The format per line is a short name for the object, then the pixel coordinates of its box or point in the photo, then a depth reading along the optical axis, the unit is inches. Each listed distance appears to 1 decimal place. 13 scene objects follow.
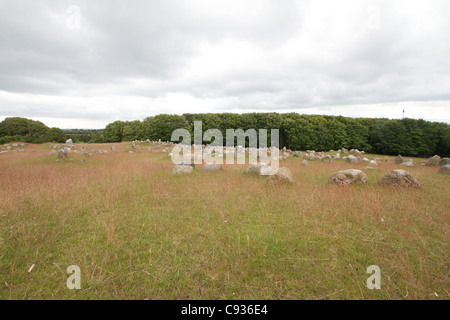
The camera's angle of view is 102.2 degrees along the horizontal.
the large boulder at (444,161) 583.8
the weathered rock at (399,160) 712.2
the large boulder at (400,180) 323.6
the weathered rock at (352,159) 698.2
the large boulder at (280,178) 343.3
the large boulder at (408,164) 629.6
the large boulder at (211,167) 479.5
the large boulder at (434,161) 622.5
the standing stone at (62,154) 595.8
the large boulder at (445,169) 467.5
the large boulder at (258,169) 421.1
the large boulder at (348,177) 344.2
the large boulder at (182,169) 446.9
